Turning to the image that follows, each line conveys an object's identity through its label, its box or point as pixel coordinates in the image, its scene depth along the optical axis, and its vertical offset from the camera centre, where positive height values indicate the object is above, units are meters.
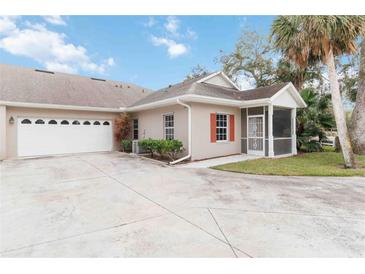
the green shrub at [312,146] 13.05 -0.83
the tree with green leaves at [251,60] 19.12 +7.36
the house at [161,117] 10.45 +0.99
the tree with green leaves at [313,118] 13.00 +0.98
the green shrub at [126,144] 13.73 -0.66
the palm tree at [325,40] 7.65 +3.78
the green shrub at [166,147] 9.77 -0.64
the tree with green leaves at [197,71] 23.67 +7.43
